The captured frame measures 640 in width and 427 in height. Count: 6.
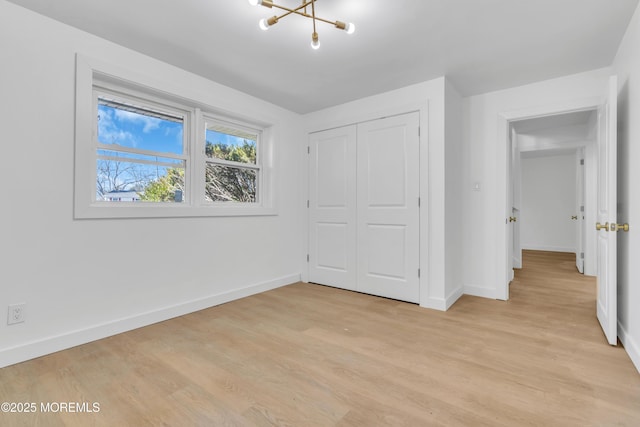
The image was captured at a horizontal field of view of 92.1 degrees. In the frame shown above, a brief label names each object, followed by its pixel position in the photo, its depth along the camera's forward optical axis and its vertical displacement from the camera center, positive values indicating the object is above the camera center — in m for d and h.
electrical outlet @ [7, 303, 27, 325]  1.97 -0.65
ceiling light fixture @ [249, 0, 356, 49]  1.90 +1.21
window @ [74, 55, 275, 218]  2.33 +0.58
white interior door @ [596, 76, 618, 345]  2.18 +0.02
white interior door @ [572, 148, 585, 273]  4.83 +0.11
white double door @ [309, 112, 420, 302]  3.31 +0.10
